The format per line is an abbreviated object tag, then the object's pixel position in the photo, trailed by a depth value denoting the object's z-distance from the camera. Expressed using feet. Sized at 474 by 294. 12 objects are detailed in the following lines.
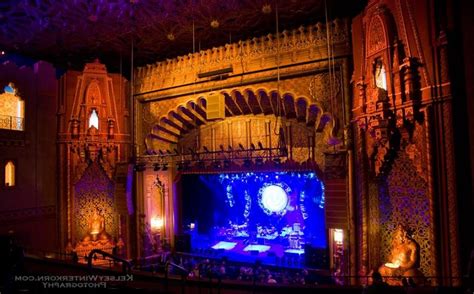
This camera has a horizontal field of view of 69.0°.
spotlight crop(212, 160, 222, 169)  41.29
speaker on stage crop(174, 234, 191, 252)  48.06
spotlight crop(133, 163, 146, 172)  40.44
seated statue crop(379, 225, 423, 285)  25.52
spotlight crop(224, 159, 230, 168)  44.28
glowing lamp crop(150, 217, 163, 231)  47.80
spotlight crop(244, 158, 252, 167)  36.77
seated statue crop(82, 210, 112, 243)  44.91
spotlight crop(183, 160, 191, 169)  39.21
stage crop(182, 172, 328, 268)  42.24
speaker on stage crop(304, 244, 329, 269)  37.93
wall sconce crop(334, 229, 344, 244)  35.03
